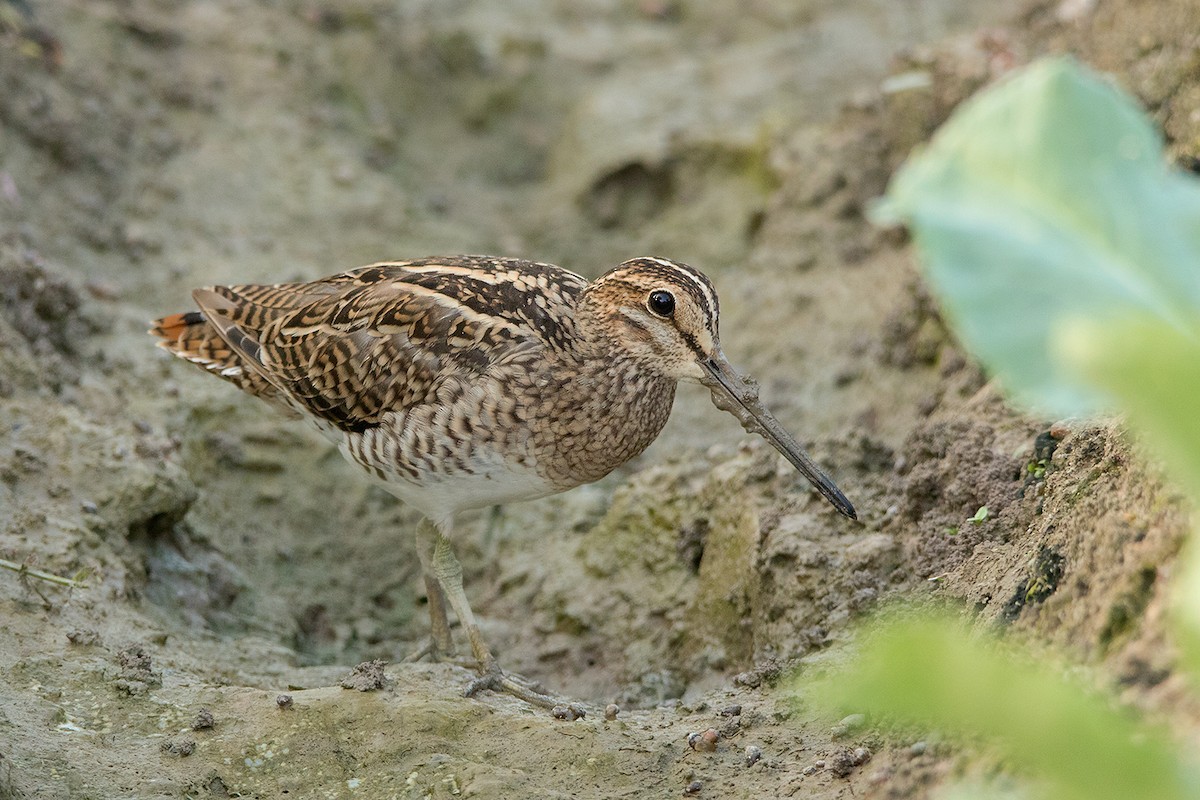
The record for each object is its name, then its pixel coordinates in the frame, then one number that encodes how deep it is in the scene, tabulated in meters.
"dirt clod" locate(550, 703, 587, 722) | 8.52
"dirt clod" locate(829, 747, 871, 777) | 6.99
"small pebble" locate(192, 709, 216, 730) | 8.02
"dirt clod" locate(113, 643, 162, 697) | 8.33
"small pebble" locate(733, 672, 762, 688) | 8.68
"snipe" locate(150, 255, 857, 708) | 9.08
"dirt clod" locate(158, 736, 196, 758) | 7.75
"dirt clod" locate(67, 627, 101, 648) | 8.60
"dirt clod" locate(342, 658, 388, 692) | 8.45
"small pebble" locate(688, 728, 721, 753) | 7.86
